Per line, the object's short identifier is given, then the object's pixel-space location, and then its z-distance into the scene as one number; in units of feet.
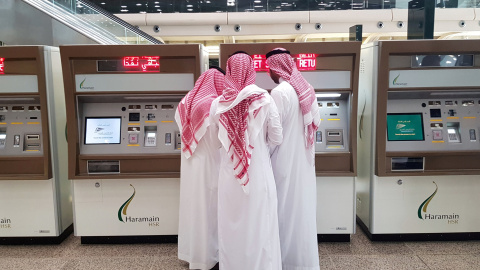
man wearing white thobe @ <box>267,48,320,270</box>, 9.82
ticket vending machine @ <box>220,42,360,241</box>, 11.60
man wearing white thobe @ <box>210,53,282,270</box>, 8.72
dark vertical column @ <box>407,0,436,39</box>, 13.14
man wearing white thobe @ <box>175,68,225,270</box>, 10.24
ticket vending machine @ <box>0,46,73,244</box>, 11.83
